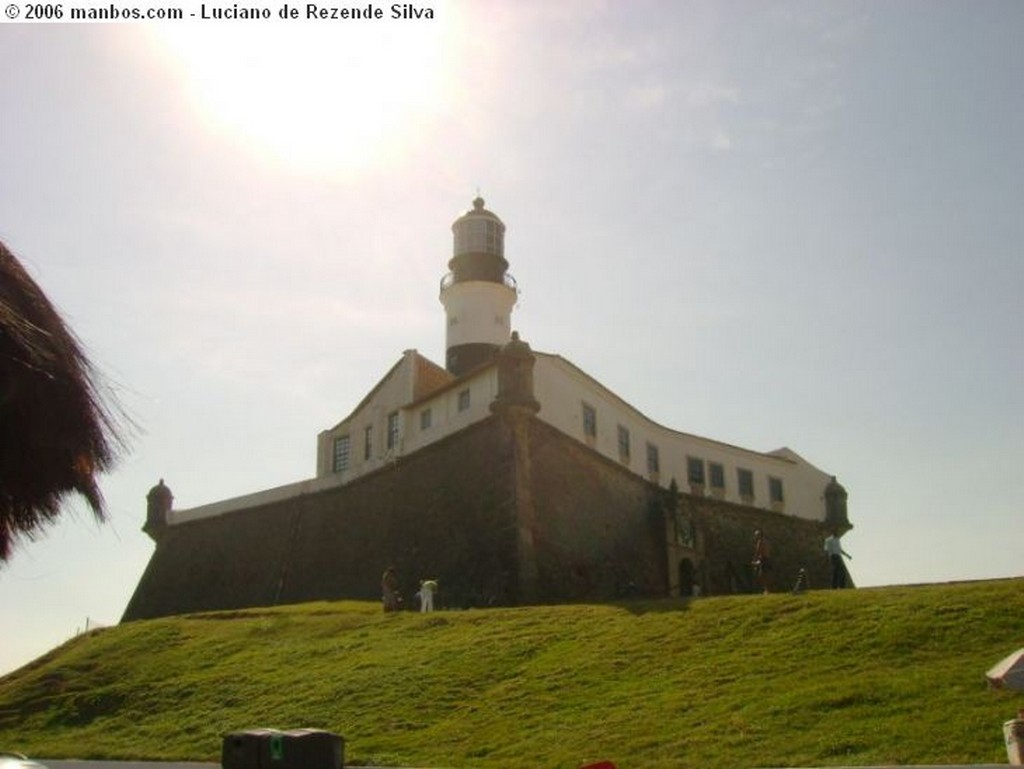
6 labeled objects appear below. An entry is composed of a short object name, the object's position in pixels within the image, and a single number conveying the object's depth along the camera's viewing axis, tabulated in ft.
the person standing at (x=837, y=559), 82.23
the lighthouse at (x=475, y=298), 138.21
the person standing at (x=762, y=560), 81.05
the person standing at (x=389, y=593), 91.71
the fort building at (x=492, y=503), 106.22
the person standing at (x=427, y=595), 92.48
